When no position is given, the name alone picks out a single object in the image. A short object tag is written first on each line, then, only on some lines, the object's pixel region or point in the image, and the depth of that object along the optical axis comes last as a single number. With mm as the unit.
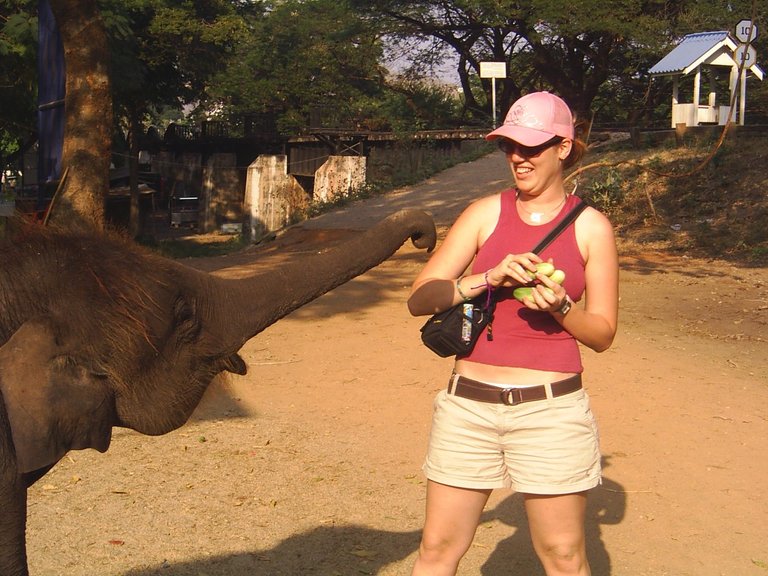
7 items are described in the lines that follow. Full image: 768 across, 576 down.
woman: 3051
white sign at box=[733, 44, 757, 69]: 16797
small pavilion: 21094
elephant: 2605
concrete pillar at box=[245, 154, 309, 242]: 29938
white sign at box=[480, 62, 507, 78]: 26634
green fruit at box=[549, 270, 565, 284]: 2824
